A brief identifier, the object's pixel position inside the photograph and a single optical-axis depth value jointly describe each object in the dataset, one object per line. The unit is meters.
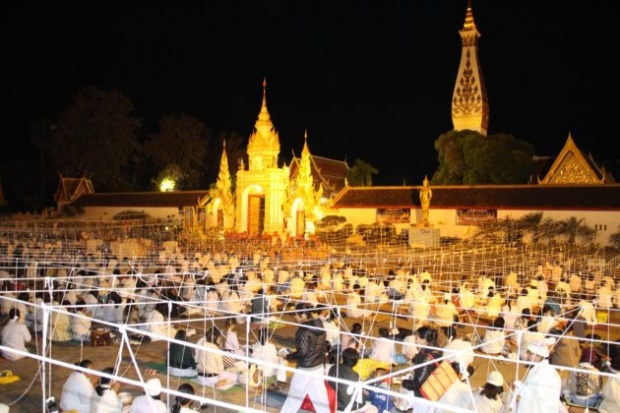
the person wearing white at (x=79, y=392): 7.04
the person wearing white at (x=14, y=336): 10.06
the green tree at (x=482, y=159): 36.78
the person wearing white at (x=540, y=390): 6.60
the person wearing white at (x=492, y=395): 6.74
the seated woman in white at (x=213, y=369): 9.08
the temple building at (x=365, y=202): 30.42
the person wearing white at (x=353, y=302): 13.55
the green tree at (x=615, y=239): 27.25
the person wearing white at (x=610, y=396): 7.71
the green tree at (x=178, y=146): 54.41
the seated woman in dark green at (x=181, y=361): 9.45
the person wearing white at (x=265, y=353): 8.75
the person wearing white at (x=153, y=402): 6.12
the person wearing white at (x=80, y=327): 11.43
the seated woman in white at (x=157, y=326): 10.85
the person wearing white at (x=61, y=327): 11.60
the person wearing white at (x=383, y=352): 9.33
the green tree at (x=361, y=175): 48.00
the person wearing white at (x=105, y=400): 6.78
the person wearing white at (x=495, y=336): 10.55
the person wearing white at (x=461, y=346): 8.76
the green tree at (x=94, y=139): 51.31
